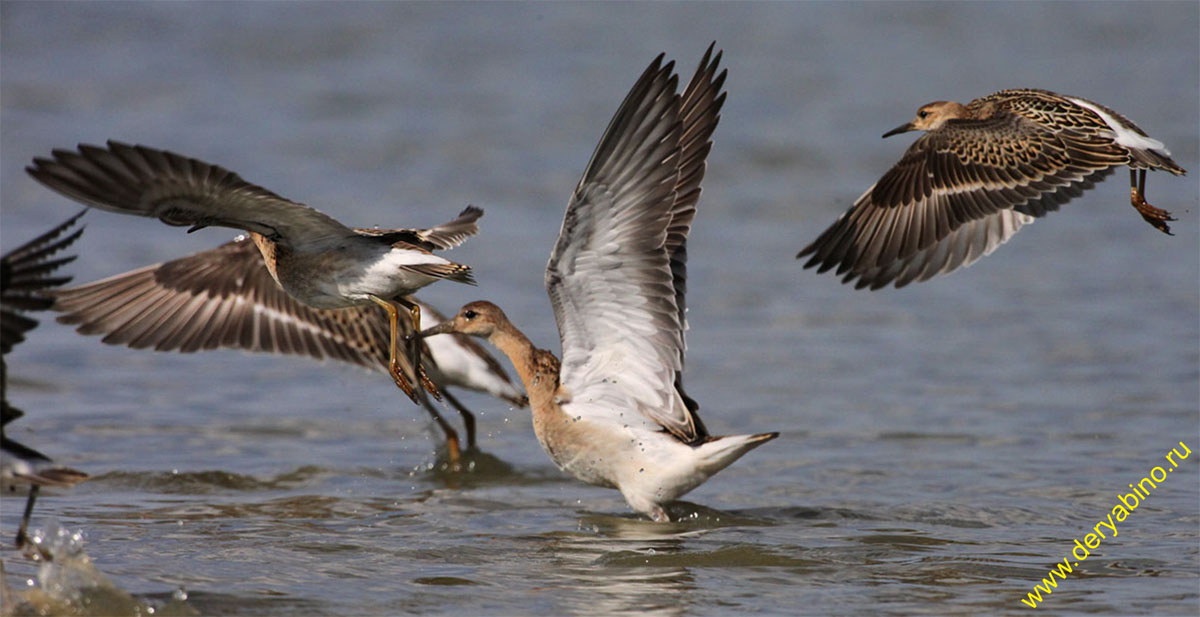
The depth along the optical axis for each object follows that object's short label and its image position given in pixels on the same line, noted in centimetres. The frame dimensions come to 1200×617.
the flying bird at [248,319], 1636
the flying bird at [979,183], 1362
